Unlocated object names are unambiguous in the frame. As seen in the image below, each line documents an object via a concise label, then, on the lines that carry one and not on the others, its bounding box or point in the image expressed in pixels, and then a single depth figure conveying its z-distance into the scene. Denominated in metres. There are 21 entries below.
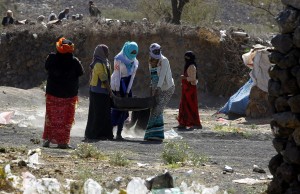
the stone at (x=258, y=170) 21.03
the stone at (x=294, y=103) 16.46
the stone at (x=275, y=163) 17.35
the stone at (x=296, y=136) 16.33
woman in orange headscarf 26.38
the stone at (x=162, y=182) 16.66
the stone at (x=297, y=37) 16.51
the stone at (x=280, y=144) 17.09
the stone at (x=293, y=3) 16.91
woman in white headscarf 29.94
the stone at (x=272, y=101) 17.49
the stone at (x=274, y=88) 17.14
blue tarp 42.11
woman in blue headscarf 29.88
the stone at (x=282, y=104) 17.00
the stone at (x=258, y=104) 40.62
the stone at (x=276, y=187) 16.74
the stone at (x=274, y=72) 17.14
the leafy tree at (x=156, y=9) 77.09
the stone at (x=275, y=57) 17.06
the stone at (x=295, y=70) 16.59
